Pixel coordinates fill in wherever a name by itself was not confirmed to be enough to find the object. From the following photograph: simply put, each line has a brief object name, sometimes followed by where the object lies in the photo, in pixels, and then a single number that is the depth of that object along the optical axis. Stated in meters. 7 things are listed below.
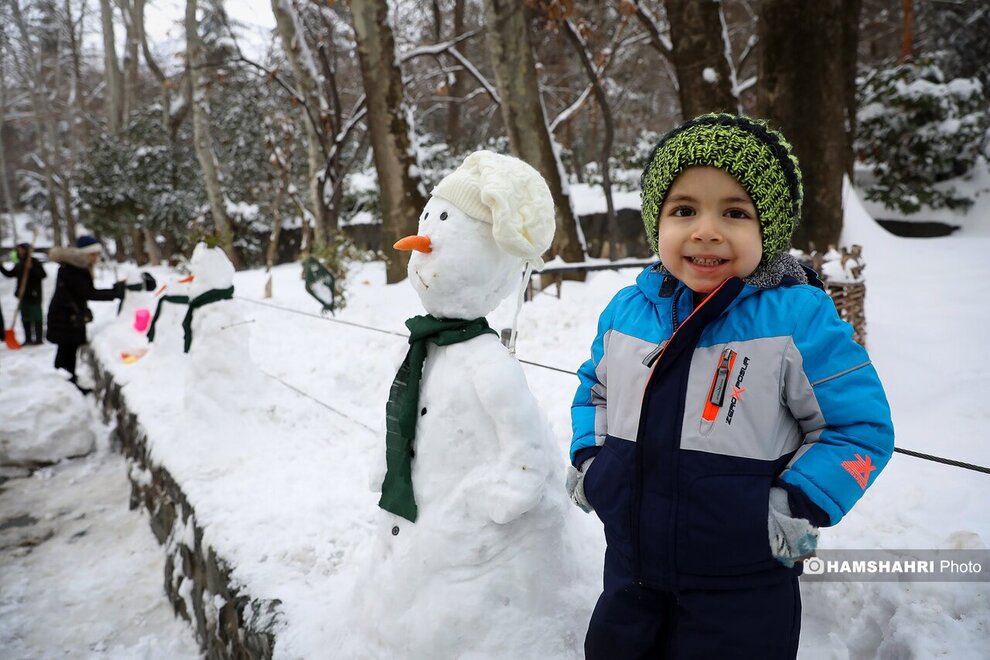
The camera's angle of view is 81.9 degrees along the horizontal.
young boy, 1.18
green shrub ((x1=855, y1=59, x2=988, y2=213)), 8.84
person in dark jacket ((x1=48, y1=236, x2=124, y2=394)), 6.93
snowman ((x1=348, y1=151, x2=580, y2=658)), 1.72
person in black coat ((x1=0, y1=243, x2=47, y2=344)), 9.15
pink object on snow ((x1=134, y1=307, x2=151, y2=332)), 7.17
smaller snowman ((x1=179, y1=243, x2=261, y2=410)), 4.17
